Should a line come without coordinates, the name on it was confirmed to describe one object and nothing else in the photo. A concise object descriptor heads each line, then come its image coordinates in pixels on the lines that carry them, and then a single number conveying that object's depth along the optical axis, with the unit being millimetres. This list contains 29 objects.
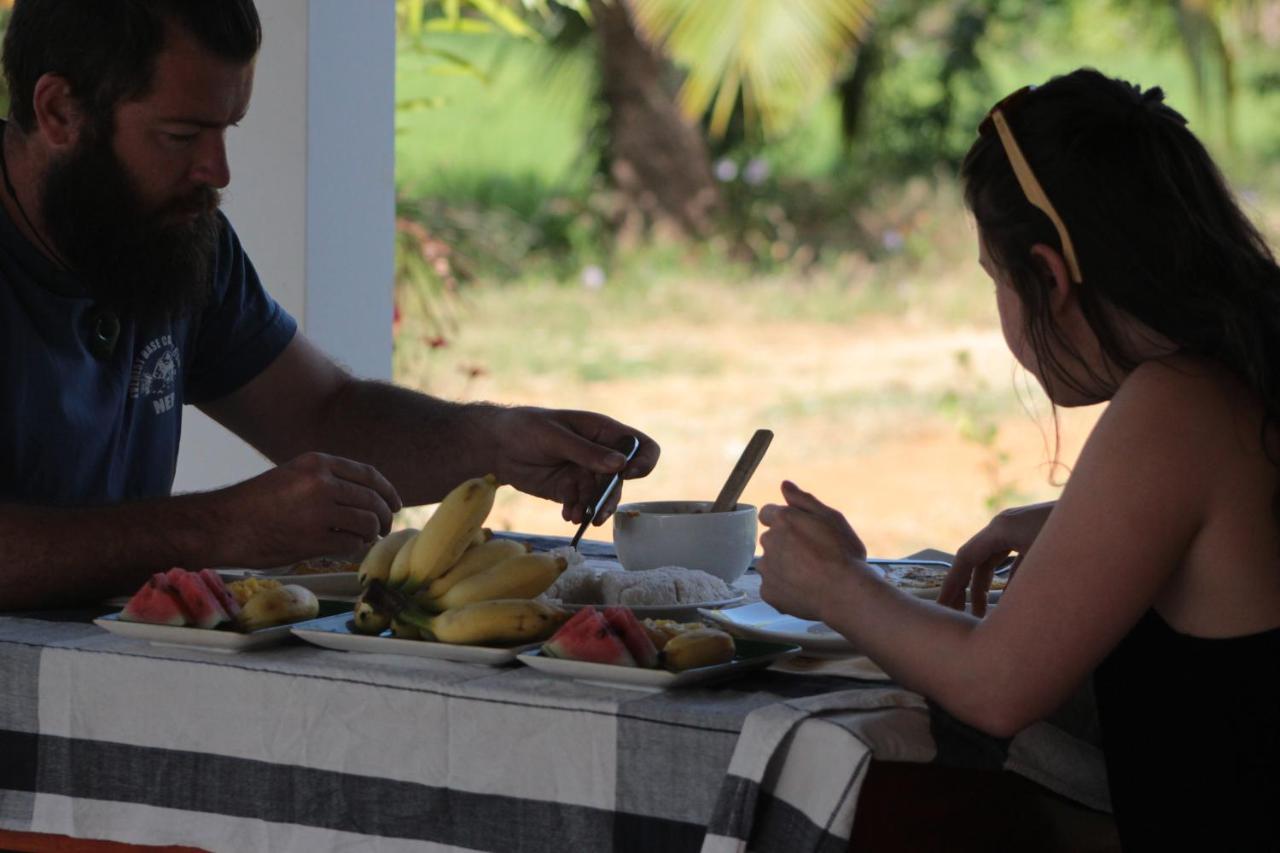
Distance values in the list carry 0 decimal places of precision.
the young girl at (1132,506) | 3760
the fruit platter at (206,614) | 3916
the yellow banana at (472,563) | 3943
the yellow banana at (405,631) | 3907
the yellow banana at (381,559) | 4003
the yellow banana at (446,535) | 3945
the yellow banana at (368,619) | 3920
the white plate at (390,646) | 3854
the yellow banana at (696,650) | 3795
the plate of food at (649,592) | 4043
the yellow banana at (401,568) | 3952
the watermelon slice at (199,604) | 3930
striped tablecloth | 3689
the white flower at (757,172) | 17994
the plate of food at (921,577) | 4155
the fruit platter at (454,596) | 3877
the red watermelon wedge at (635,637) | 3806
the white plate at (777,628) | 3921
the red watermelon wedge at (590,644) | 3799
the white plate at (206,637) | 3904
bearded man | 4407
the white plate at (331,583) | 4193
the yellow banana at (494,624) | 3874
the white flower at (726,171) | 17864
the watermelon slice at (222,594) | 3958
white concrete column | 5567
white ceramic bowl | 4231
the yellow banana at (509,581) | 3934
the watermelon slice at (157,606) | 3931
